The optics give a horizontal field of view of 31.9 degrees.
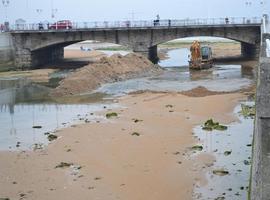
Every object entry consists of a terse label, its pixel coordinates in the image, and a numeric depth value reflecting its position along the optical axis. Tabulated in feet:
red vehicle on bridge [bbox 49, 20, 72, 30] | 218.42
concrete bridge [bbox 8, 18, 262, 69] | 200.03
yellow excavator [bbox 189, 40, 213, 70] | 181.06
